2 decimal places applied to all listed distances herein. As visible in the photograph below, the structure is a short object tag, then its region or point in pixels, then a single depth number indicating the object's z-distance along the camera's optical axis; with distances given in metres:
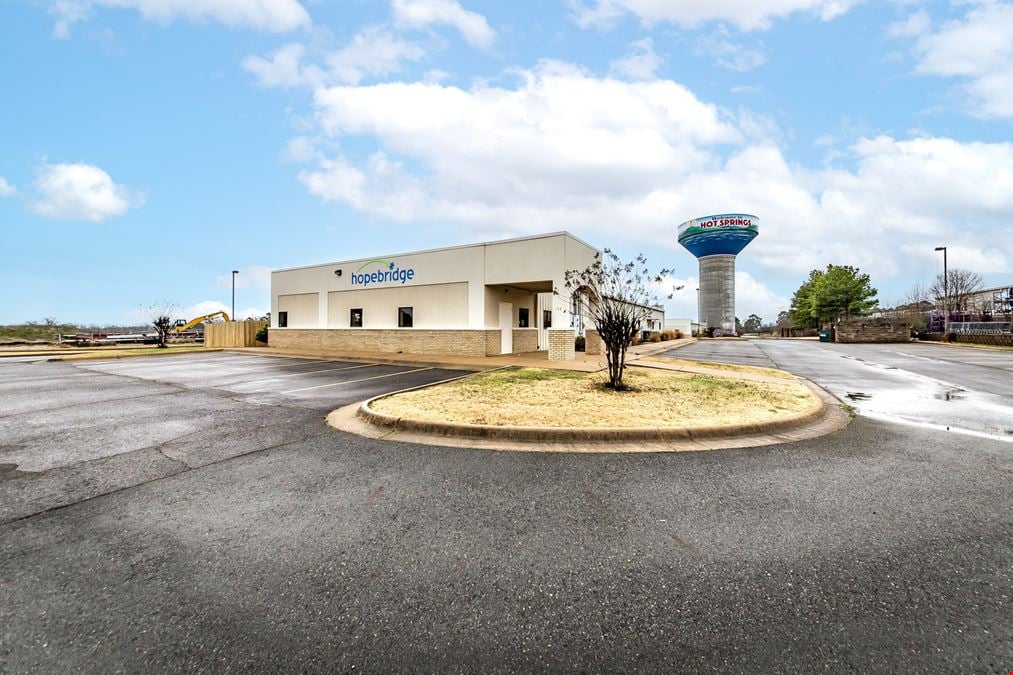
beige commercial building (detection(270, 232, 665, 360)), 17.14
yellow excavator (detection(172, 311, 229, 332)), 37.66
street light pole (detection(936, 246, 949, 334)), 36.19
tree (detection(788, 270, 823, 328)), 64.50
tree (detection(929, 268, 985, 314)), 39.88
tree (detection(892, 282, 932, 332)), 39.66
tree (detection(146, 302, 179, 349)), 28.84
